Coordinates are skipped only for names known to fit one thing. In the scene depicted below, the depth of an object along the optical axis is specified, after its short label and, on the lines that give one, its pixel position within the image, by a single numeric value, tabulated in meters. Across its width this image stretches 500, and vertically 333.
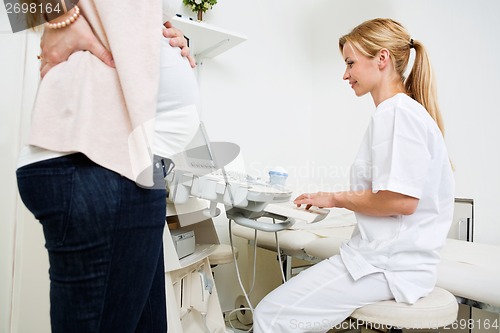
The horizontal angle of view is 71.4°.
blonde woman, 0.90
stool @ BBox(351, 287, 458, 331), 0.84
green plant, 1.95
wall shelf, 1.72
